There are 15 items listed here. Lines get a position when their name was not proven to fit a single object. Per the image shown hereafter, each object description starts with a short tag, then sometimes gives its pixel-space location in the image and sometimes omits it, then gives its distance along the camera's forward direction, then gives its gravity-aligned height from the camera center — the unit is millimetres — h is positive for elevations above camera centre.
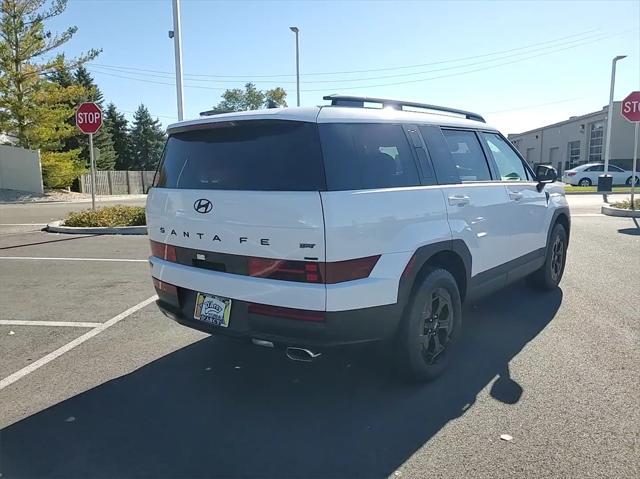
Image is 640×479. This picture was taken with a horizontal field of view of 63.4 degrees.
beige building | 41562 +2786
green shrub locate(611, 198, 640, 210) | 15128 -1009
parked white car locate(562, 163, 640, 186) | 31797 -247
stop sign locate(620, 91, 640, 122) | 14828 +1839
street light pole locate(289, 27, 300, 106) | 32750 +6197
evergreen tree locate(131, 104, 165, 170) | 62562 +3856
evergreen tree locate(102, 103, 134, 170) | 52656 +3759
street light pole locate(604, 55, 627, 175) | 27312 +4584
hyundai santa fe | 3146 -381
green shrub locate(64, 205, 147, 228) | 13109 -1177
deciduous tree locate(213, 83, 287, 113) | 73188 +10480
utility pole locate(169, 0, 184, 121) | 13805 +3203
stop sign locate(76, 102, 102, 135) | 12914 +1342
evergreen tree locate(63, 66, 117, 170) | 40469 +2536
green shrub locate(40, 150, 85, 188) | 28922 +173
